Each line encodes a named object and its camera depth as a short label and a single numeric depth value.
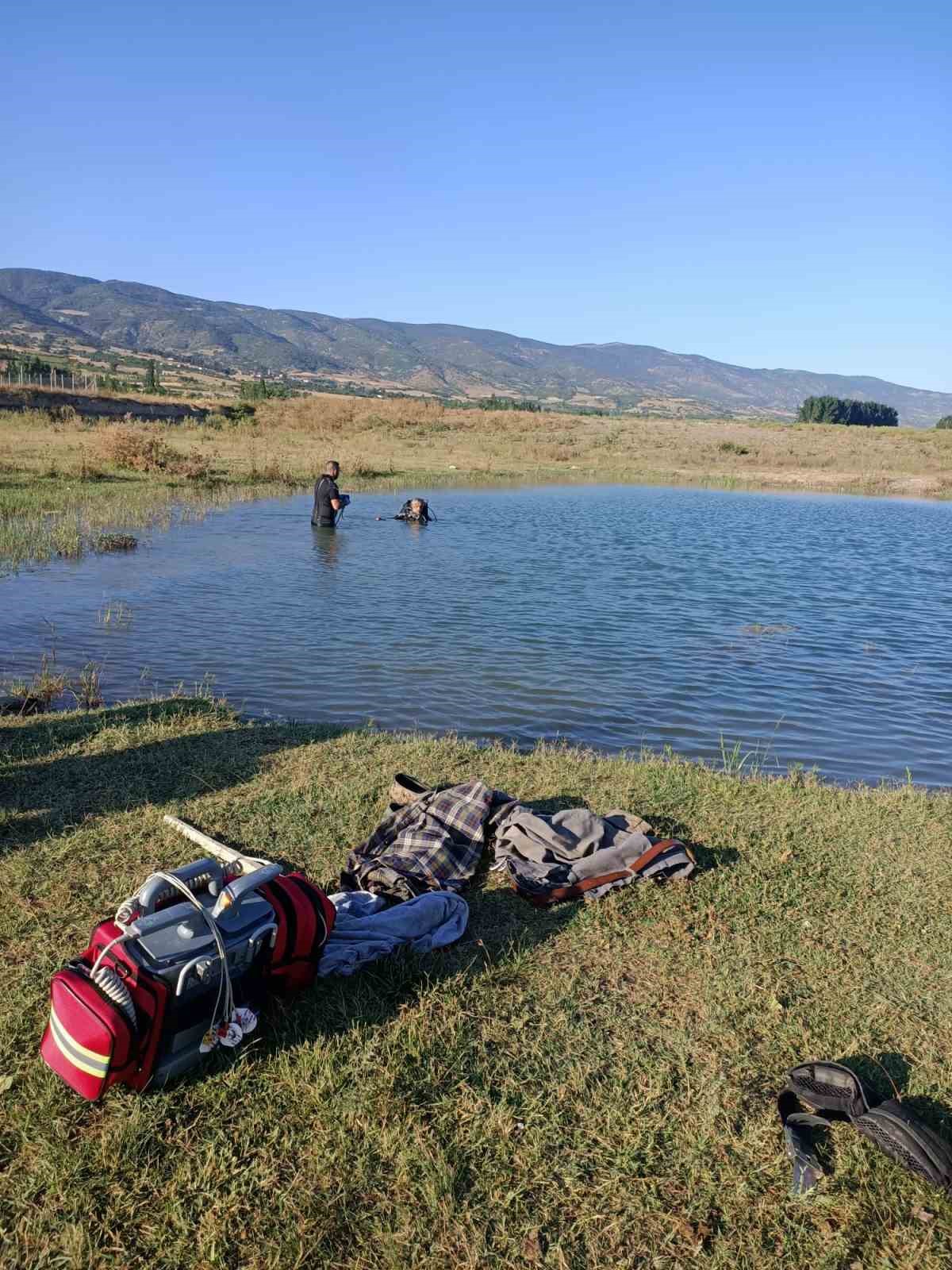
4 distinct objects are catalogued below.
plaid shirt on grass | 4.64
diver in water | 20.94
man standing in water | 18.89
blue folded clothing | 3.90
